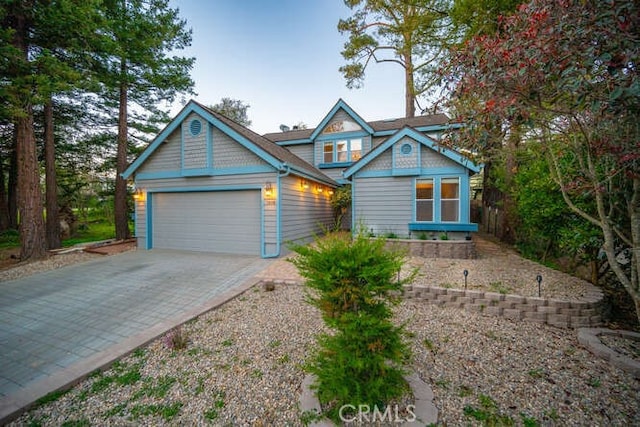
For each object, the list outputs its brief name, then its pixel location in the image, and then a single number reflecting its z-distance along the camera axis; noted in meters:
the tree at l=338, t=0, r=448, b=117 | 10.73
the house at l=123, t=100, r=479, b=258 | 7.96
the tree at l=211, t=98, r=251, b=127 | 24.97
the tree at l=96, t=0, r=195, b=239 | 9.30
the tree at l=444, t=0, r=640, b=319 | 1.92
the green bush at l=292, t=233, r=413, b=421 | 1.87
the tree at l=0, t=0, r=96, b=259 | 6.67
